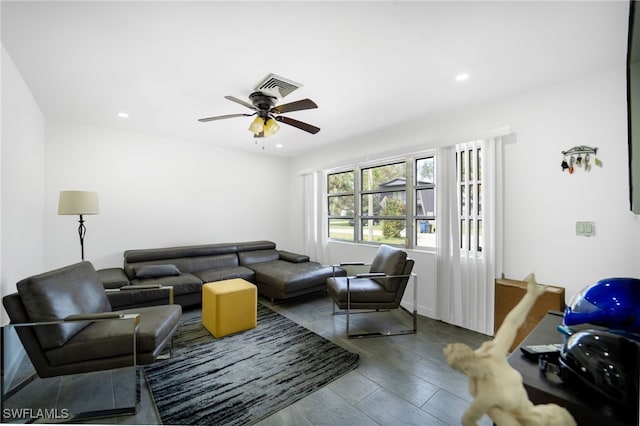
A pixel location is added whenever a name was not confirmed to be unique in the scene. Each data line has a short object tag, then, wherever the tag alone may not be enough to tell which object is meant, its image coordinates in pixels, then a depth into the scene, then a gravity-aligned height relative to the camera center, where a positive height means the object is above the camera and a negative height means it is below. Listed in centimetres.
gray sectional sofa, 330 -85
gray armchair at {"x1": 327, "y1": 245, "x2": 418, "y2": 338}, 283 -86
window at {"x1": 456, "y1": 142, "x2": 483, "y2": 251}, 289 +23
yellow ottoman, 270 -102
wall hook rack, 223 +50
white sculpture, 56 -37
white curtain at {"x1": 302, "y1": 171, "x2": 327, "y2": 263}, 489 -2
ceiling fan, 235 +96
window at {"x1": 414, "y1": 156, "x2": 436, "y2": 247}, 346 +16
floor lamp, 277 +12
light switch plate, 223 -13
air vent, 221 +115
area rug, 171 -129
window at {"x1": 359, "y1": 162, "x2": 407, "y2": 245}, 385 +16
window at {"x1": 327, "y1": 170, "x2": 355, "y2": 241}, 462 +17
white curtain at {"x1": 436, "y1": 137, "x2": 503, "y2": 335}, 273 -44
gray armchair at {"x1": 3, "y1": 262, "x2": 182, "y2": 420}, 164 -81
